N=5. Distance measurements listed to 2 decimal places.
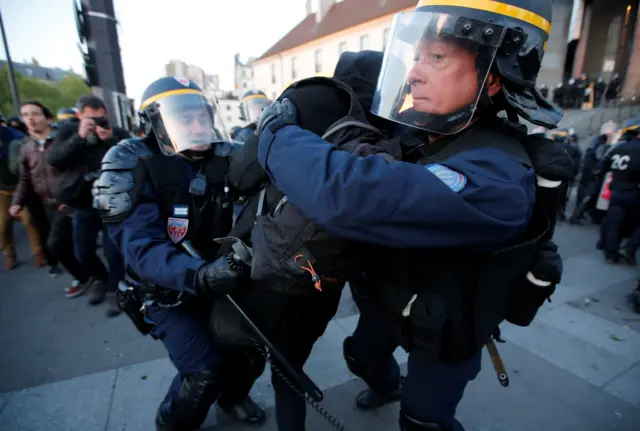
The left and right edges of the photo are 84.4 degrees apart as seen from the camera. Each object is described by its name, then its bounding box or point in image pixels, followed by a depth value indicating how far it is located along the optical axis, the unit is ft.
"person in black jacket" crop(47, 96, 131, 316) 10.72
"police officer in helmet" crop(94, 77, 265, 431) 5.31
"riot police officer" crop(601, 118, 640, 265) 14.11
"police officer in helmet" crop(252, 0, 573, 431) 2.79
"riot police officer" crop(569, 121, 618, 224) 19.57
